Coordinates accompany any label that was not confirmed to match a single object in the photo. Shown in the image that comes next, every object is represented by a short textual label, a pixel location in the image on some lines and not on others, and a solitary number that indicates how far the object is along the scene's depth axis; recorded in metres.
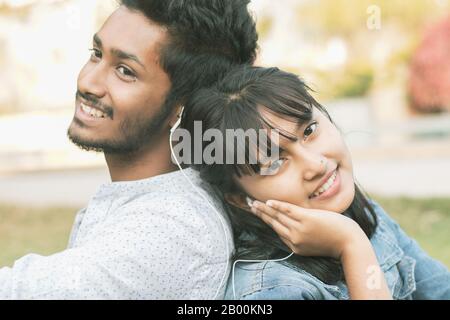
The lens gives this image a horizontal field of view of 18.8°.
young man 1.49
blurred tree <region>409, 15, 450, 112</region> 10.65
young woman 1.54
